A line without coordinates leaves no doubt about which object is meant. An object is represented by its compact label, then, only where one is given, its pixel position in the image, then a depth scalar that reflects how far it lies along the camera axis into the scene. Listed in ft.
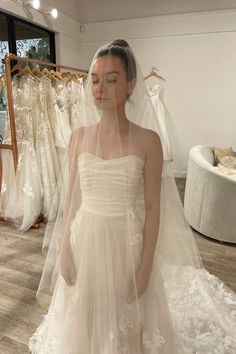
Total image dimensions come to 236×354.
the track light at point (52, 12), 13.23
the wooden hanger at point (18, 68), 8.94
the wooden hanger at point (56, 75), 9.82
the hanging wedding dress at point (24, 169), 9.17
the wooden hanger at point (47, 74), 9.59
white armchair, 8.13
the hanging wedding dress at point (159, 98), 14.01
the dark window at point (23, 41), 12.01
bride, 3.06
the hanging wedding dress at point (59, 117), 9.75
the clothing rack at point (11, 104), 8.46
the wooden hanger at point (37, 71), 9.23
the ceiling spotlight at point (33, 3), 12.18
